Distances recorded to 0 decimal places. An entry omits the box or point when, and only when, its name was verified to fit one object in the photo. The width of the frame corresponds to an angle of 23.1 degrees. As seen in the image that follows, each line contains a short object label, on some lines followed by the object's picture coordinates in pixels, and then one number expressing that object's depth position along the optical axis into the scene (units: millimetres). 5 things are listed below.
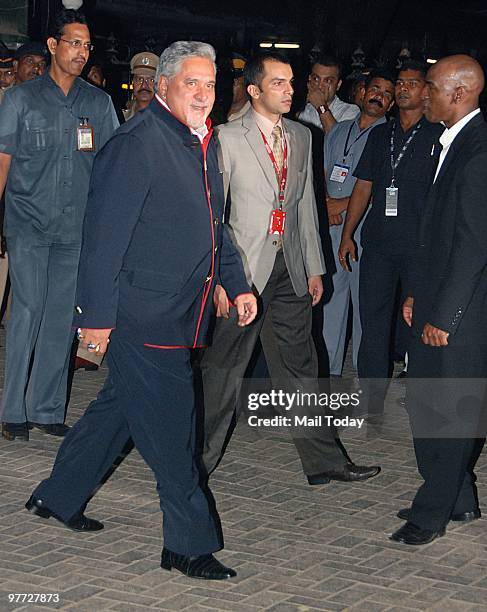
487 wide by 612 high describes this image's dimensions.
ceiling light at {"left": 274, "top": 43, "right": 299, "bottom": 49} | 20289
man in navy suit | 4719
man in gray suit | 6309
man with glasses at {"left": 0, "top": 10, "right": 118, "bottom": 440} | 6984
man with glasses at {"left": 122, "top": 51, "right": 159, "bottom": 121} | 9195
